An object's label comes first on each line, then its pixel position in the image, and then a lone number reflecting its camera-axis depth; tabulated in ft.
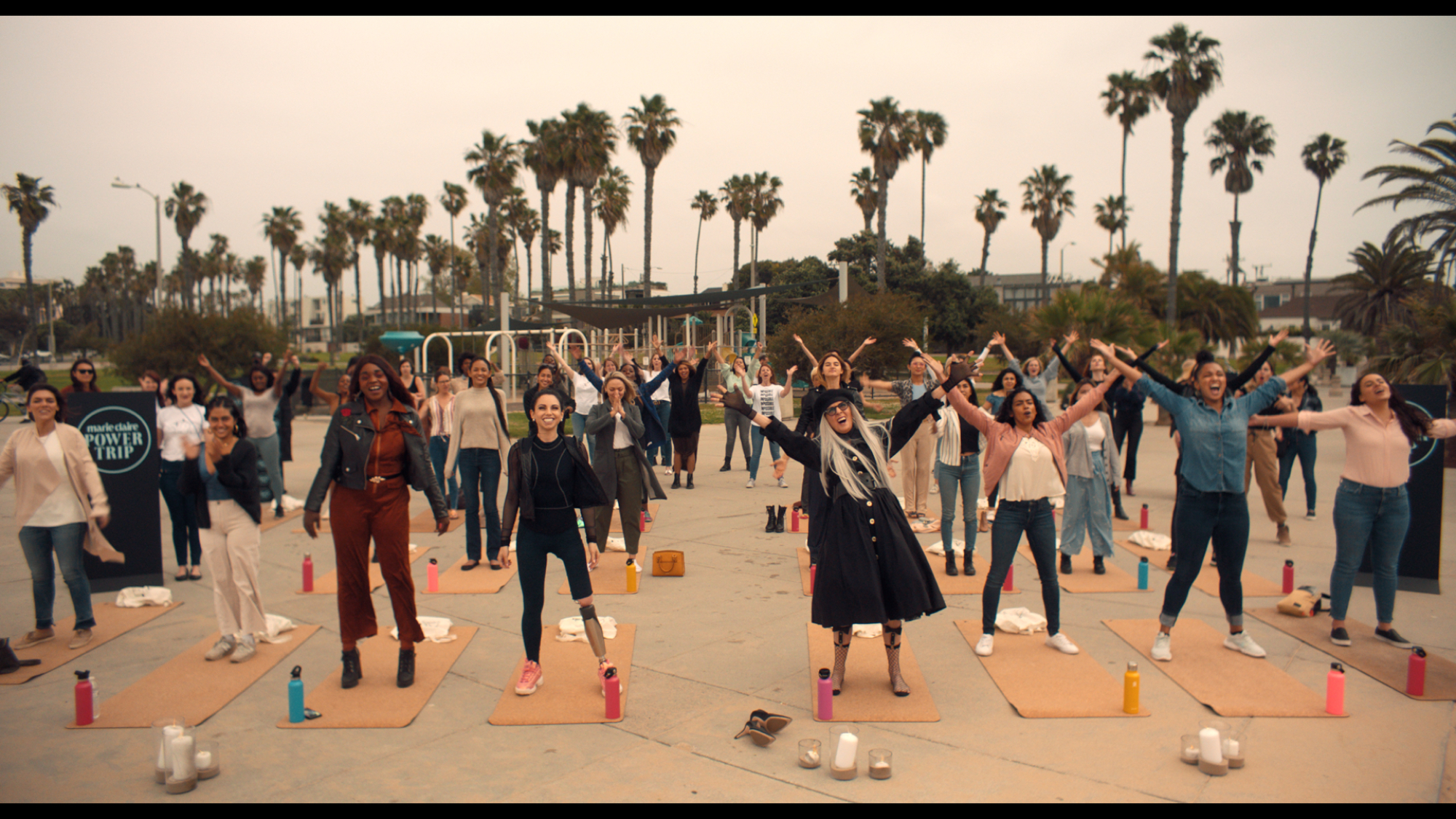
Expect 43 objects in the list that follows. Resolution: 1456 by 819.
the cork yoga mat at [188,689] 15.66
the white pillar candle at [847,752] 12.90
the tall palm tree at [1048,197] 179.52
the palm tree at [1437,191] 62.03
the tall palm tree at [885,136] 128.98
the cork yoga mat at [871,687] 15.58
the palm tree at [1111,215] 181.06
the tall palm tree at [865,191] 167.94
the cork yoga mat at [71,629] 18.19
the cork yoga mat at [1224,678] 15.66
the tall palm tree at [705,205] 195.83
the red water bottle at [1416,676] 15.96
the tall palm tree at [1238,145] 155.43
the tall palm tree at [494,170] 148.05
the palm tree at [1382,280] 115.34
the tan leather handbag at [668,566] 25.90
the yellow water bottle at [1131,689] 15.35
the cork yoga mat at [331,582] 24.32
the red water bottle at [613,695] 15.39
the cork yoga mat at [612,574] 24.64
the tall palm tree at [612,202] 177.37
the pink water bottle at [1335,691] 15.06
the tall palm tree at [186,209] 211.20
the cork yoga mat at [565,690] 15.56
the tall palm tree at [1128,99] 133.08
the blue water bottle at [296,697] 15.03
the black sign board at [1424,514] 22.80
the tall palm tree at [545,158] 124.47
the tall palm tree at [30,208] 147.74
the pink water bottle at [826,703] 15.23
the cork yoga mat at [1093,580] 24.13
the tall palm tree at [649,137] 130.21
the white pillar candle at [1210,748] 12.85
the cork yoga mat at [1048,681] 15.78
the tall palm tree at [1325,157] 185.37
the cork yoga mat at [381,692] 15.51
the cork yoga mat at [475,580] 24.39
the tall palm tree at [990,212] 196.03
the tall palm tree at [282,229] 230.07
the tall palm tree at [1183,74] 108.78
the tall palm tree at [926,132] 130.52
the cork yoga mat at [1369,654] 16.76
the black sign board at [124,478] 23.73
